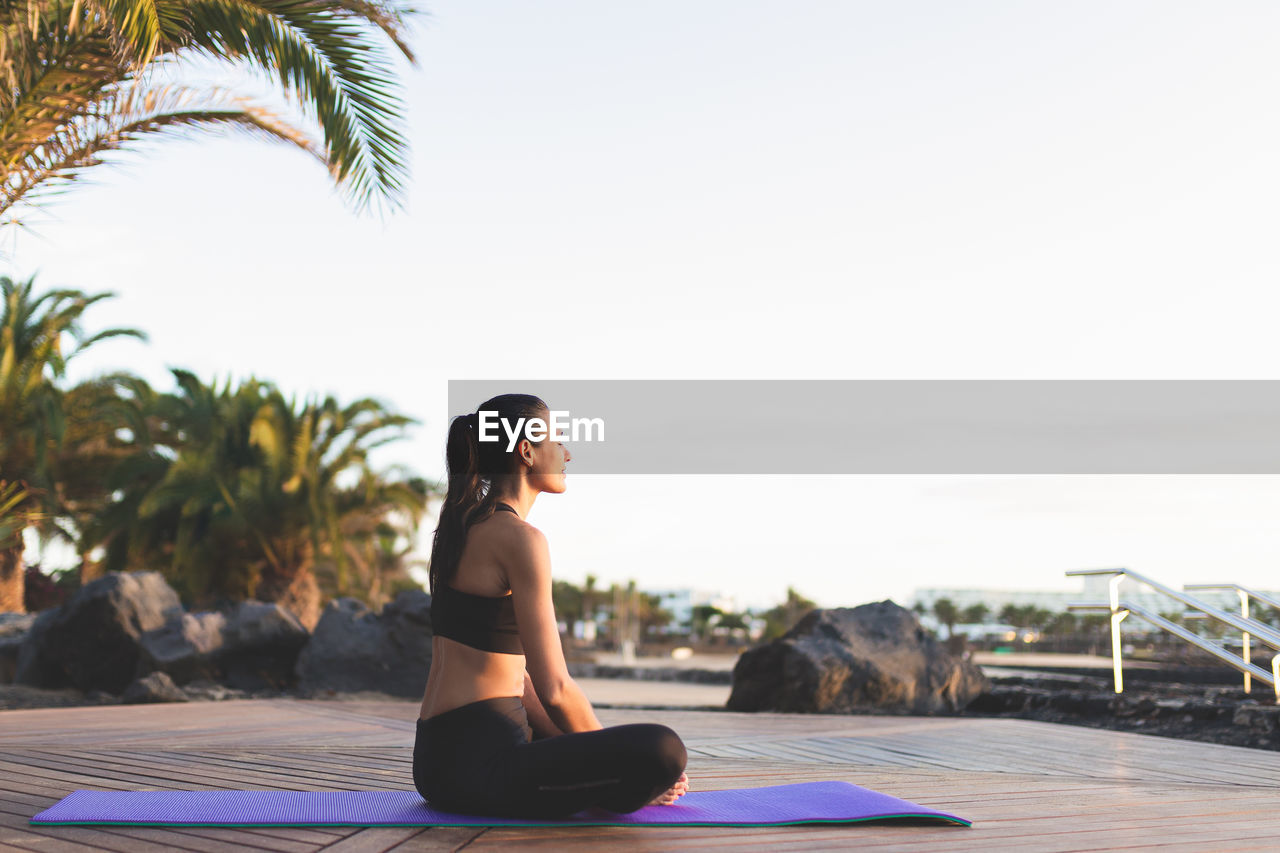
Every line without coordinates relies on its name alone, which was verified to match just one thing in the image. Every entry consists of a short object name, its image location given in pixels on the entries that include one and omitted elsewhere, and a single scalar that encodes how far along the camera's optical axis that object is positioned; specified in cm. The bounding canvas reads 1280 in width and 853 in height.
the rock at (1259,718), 679
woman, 295
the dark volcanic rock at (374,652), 1120
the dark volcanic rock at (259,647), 1181
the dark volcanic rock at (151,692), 955
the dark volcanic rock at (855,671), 980
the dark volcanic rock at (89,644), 1145
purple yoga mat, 307
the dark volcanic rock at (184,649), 1127
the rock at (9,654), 1291
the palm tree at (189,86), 730
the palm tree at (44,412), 1775
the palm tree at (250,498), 1777
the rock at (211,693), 1001
